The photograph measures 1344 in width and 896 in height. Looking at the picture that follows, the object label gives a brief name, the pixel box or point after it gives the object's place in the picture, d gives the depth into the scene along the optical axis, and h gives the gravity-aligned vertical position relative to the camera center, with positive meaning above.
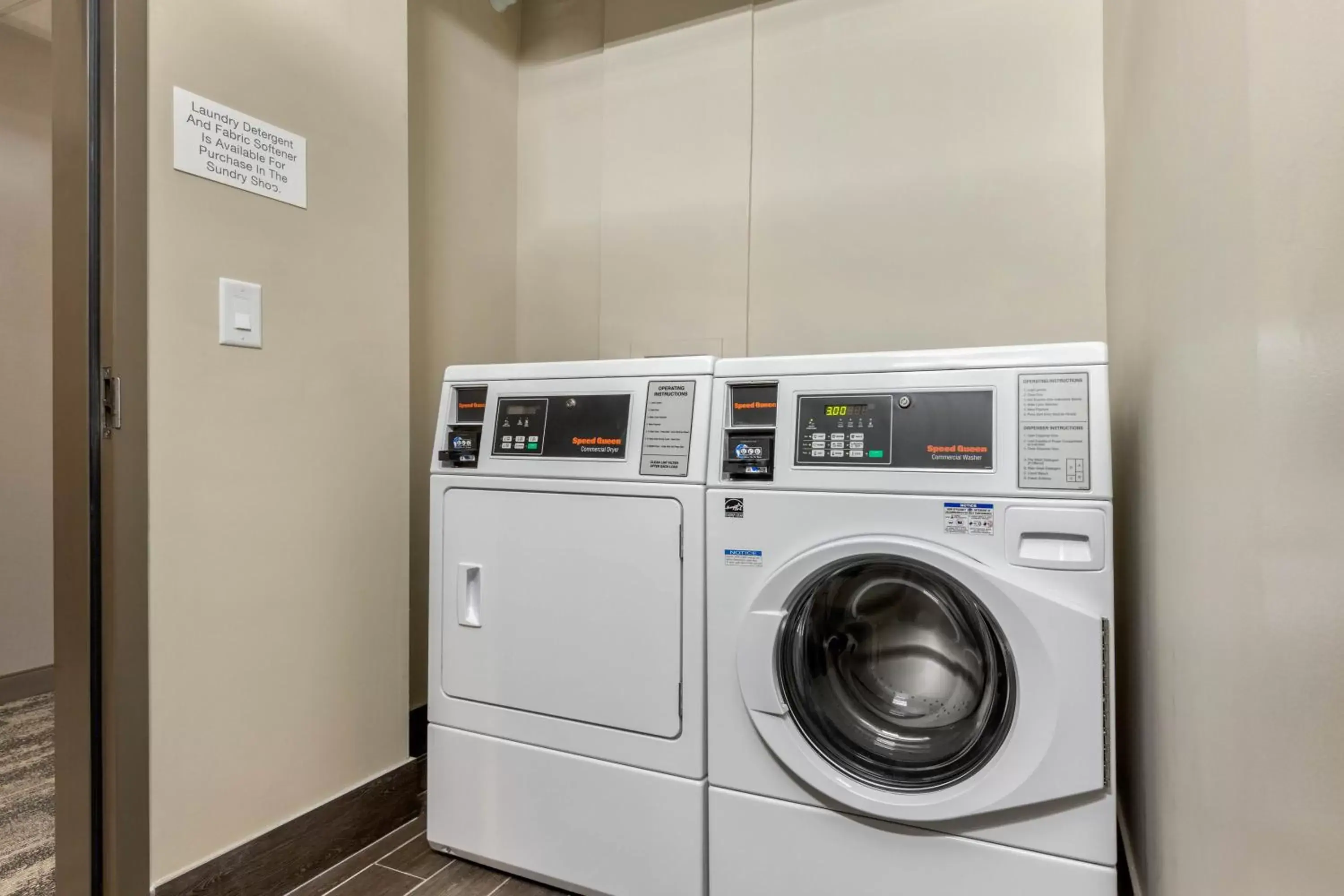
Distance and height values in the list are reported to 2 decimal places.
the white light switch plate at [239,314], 1.36 +0.26
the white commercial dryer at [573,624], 1.36 -0.36
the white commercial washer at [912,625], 1.08 -0.30
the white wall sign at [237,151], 1.30 +0.58
